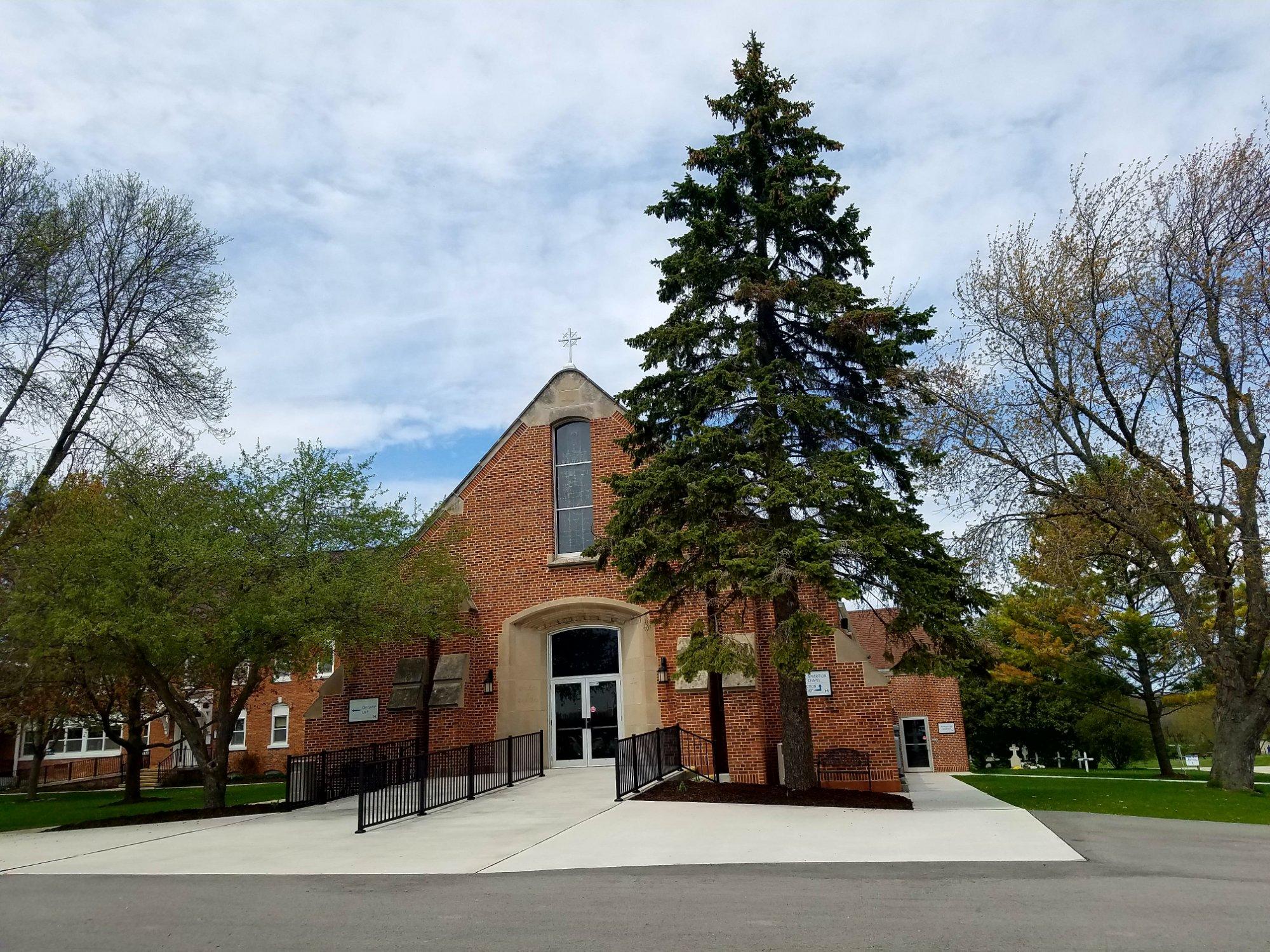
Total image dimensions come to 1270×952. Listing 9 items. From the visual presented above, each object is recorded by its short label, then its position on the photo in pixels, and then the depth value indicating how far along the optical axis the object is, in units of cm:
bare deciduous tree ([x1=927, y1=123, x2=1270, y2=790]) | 1563
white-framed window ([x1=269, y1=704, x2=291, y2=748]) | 3209
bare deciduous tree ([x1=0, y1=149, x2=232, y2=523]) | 1550
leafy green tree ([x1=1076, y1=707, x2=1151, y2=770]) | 3083
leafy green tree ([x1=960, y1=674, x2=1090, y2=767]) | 3788
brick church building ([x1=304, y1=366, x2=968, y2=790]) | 1705
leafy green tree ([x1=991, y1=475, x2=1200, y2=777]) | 2325
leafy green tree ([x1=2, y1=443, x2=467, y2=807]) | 1369
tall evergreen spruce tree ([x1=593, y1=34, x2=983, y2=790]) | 1252
